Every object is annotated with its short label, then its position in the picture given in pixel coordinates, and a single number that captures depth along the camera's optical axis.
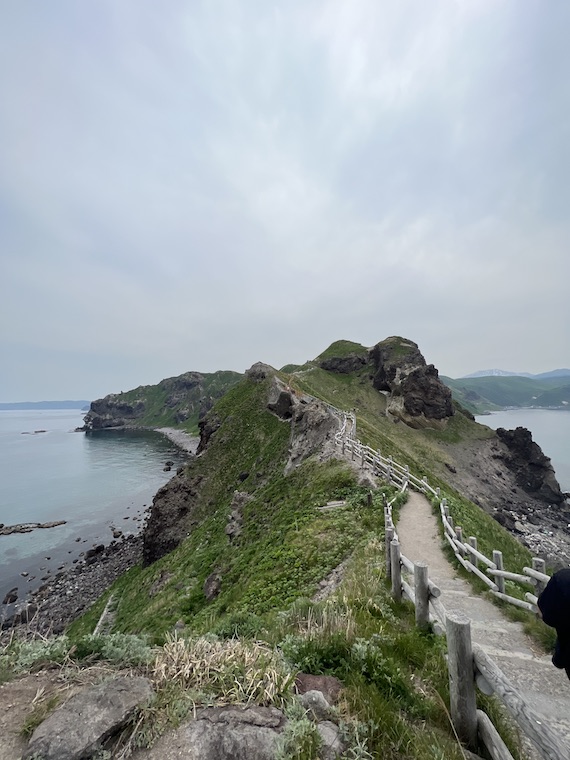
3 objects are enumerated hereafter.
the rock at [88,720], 4.05
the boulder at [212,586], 20.16
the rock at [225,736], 4.14
